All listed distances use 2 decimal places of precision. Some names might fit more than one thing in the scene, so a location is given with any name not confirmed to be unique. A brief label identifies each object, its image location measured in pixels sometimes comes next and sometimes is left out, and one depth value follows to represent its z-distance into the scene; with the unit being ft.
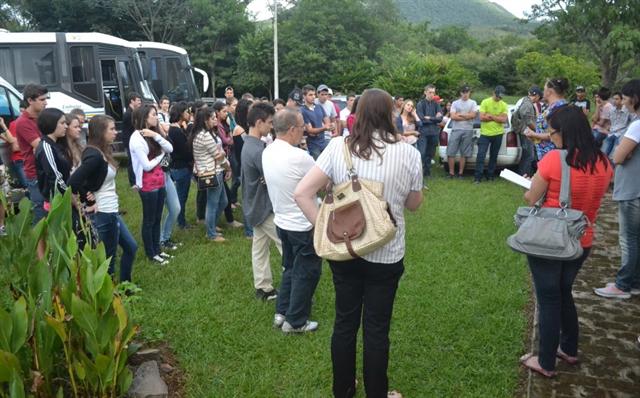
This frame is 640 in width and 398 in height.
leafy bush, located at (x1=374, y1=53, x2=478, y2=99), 65.82
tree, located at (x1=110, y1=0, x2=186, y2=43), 106.42
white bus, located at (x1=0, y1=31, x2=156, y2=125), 43.27
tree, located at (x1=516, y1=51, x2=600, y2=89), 86.28
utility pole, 86.22
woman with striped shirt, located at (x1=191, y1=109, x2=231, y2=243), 20.59
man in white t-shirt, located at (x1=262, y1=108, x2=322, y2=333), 12.66
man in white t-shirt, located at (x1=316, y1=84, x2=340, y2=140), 31.98
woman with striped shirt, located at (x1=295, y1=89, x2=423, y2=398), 8.98
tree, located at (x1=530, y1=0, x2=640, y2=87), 46.75
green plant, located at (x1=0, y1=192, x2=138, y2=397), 8.25
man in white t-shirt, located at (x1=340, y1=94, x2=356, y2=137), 32.40
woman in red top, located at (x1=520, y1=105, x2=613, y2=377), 10.40
